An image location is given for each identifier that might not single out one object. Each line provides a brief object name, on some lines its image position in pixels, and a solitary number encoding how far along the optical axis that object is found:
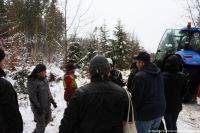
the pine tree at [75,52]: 14.78
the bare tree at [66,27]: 8.72
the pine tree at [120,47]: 20.39
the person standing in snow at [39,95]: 3.61
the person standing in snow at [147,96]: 2.75
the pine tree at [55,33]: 14.12
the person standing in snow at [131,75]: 4.05
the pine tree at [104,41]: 21.71
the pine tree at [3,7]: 11.19
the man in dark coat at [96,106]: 1.84
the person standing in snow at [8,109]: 2.20
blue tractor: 6.16
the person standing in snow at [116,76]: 3.67
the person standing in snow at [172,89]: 3.17
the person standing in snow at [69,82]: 4.28
